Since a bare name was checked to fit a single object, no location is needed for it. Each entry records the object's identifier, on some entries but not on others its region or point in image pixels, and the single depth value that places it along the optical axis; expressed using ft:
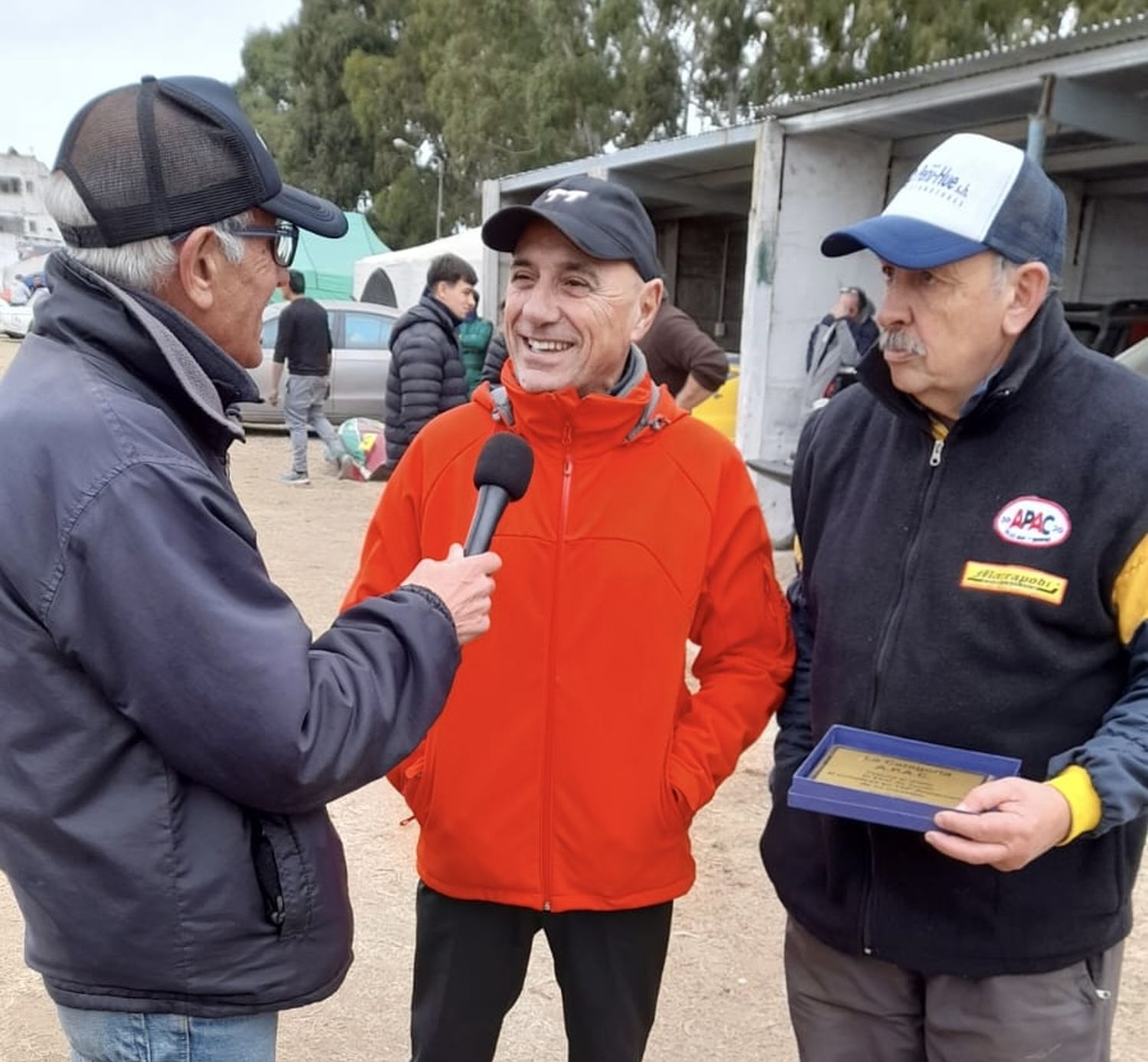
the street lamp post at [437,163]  107.04
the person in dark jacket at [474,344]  25.48
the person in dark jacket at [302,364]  32.78
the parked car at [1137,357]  16.93
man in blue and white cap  5.41
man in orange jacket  6.63
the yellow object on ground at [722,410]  28.58
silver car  40.73
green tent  69.46
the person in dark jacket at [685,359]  19.40
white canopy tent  56.80
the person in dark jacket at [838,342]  23.97
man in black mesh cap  4.21
